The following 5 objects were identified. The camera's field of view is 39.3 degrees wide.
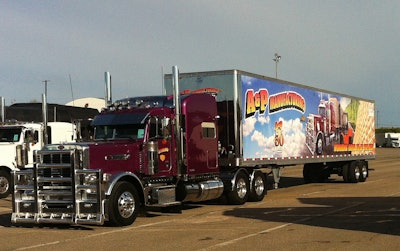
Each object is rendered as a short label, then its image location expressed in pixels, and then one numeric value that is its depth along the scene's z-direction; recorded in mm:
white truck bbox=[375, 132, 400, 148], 97338
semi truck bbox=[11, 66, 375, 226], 11555
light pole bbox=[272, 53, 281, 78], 74188
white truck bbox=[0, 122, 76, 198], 19500
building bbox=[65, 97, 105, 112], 43591
